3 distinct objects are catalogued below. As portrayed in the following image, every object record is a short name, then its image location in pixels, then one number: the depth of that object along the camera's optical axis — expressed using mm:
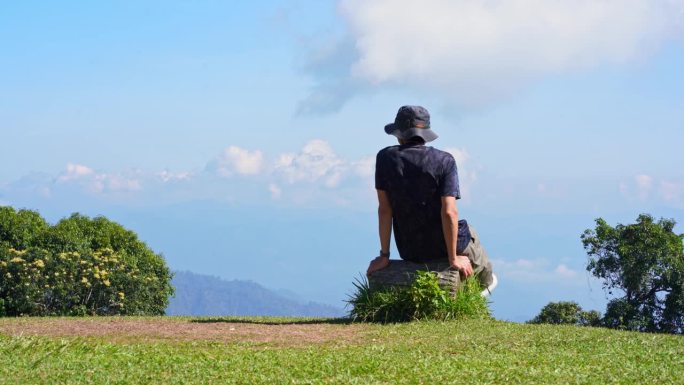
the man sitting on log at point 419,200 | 13969
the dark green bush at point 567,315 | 25281
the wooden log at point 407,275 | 14039
